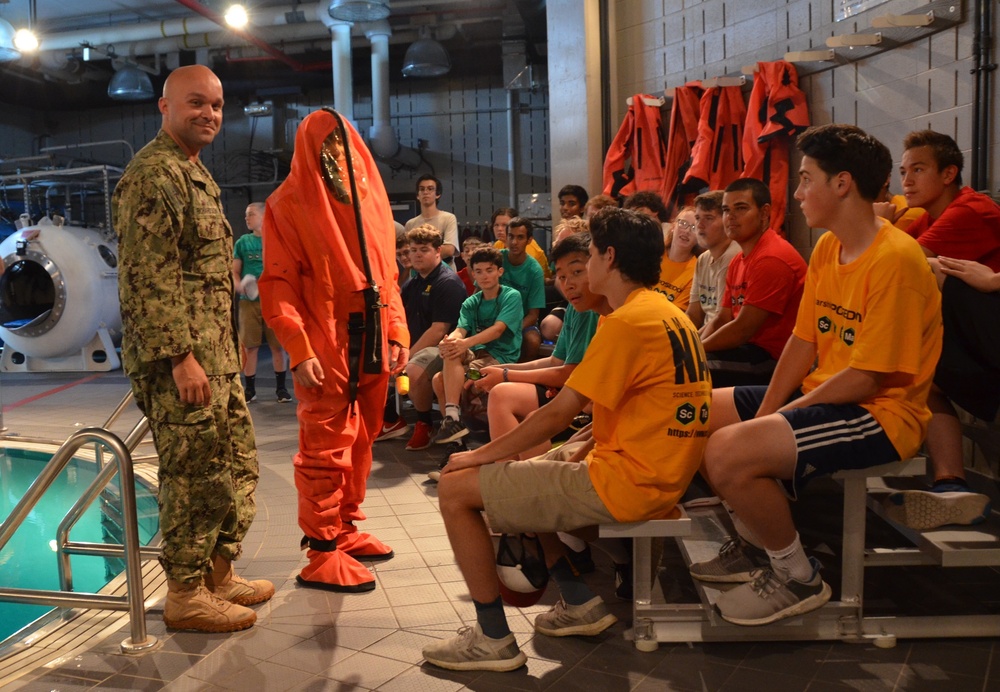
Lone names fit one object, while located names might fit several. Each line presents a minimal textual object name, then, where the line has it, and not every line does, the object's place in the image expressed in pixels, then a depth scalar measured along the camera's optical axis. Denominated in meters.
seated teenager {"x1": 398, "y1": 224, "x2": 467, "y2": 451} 5.36
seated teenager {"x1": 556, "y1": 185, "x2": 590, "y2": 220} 6.42
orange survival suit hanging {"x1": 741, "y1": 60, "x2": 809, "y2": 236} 5.29
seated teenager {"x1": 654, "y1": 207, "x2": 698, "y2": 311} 4.31
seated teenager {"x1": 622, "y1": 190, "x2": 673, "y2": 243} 4.71
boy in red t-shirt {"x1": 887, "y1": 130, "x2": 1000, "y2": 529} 2.55
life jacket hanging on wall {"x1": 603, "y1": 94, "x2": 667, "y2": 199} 6.44
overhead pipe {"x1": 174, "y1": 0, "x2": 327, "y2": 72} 10.26
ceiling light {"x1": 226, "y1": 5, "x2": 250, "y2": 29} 9.07
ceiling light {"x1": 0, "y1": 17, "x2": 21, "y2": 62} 9.91
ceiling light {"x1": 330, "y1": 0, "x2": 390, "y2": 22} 8.89
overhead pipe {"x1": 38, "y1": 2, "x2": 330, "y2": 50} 11.12
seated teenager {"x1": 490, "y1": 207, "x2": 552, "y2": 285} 6.62
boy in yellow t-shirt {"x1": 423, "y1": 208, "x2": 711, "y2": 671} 2.20
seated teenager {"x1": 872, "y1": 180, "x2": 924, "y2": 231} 3.58
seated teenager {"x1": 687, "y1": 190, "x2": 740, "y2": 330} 3.81
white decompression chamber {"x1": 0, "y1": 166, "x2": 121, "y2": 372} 10.12
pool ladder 2.47
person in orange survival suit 2.95
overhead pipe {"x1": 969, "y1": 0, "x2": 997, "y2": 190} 3.82
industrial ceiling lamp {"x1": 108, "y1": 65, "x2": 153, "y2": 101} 11.60
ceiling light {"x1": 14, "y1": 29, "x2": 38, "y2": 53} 9.71
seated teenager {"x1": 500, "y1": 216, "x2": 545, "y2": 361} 5.43
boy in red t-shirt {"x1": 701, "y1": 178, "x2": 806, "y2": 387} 3.36
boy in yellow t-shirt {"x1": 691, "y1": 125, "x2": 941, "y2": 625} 2.37
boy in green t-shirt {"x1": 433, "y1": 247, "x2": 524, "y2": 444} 4.95
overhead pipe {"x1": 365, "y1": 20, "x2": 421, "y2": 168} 11.10
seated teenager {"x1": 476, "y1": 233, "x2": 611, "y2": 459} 3.44
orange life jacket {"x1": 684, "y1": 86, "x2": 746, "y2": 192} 5.81
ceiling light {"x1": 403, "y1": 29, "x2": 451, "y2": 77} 10.76
